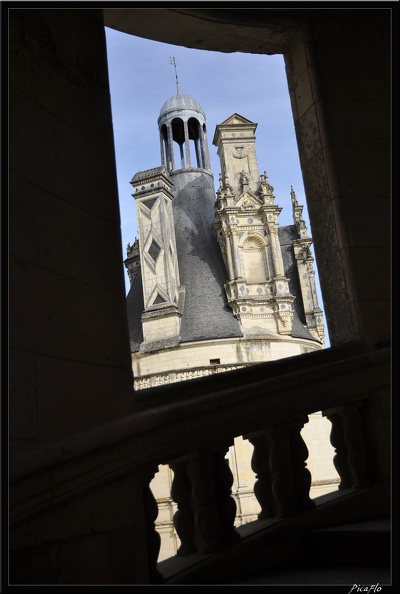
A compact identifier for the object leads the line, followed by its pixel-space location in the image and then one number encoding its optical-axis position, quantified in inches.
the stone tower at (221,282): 730.2
